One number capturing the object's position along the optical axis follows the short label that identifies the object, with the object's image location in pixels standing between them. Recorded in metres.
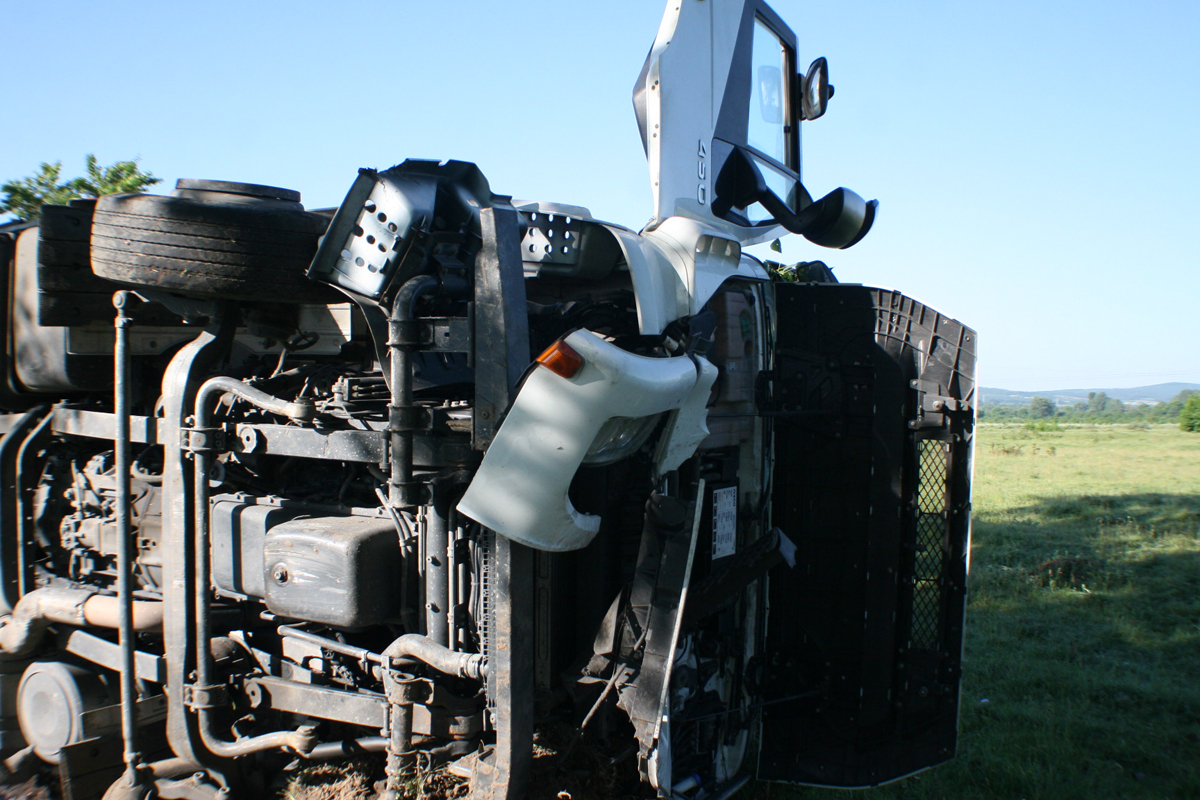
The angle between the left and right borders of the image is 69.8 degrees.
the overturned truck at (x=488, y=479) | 2.81
